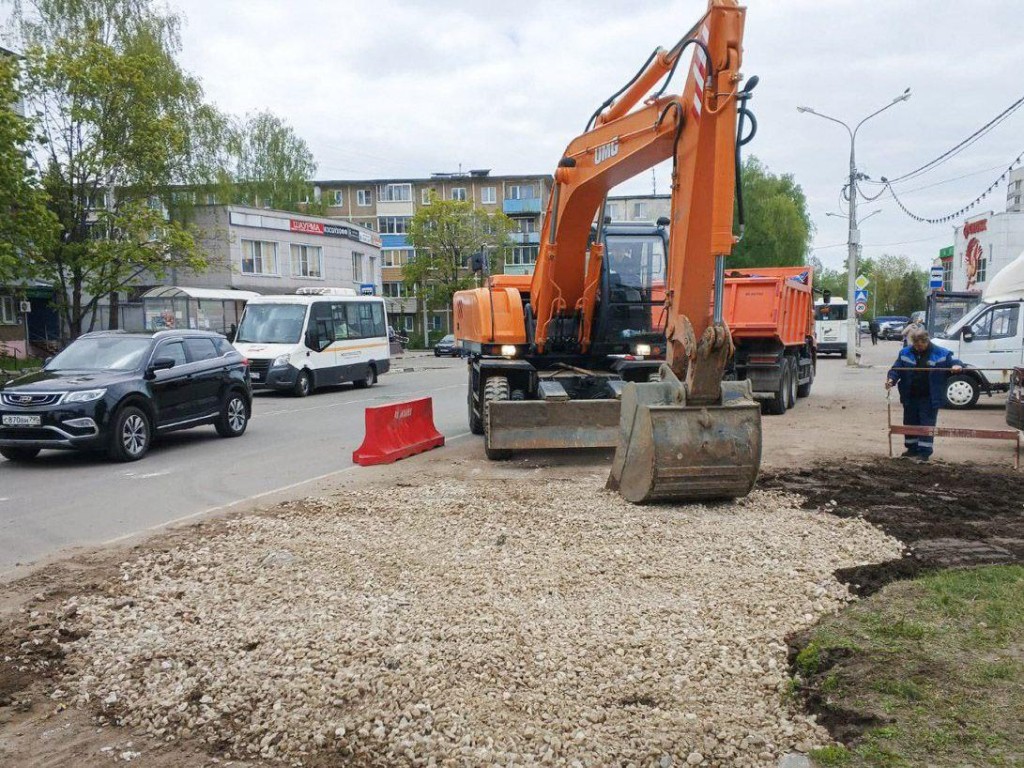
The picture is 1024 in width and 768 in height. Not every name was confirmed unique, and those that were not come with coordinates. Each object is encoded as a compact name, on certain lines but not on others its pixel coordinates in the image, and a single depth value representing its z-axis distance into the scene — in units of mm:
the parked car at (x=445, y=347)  49862
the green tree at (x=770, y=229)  59906
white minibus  21281
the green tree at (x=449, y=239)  56969
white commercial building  36469
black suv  10867
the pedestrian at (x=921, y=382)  10492
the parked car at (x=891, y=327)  71375
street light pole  31562
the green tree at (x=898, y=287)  99375
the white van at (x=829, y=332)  40938
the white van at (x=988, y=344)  16906
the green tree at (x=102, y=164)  26031
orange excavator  7215
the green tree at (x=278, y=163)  61312
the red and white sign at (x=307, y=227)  46438
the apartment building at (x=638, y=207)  81250
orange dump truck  15961
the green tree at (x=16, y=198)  19703
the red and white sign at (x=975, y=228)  38453
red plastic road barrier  11109
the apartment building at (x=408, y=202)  77281
